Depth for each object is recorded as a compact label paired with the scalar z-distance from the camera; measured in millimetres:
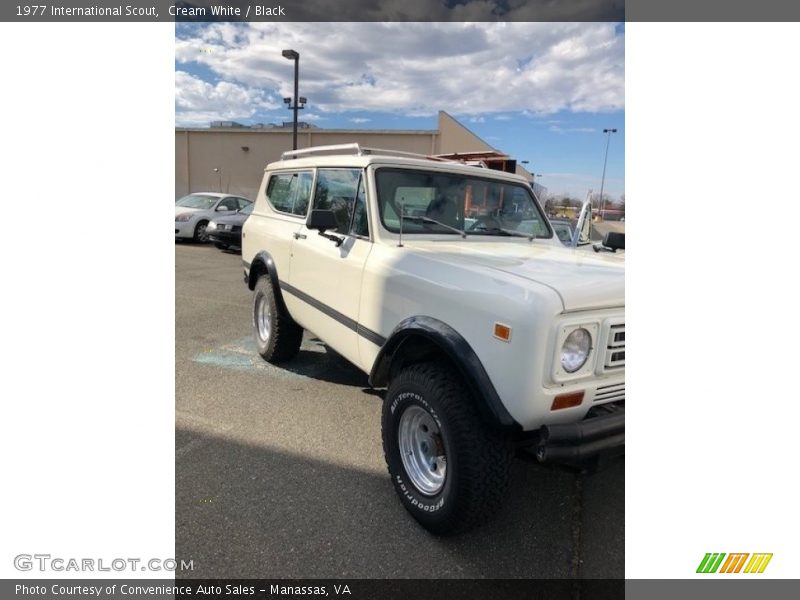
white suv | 2160
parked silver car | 14047
